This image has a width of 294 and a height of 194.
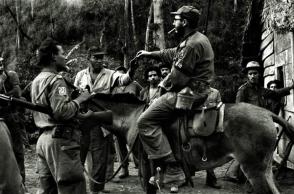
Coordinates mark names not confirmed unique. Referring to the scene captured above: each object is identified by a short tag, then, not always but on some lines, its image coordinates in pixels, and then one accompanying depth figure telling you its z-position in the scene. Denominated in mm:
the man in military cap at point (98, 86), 7848
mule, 6188
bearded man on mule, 6297
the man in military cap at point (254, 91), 8609
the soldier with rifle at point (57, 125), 4802
